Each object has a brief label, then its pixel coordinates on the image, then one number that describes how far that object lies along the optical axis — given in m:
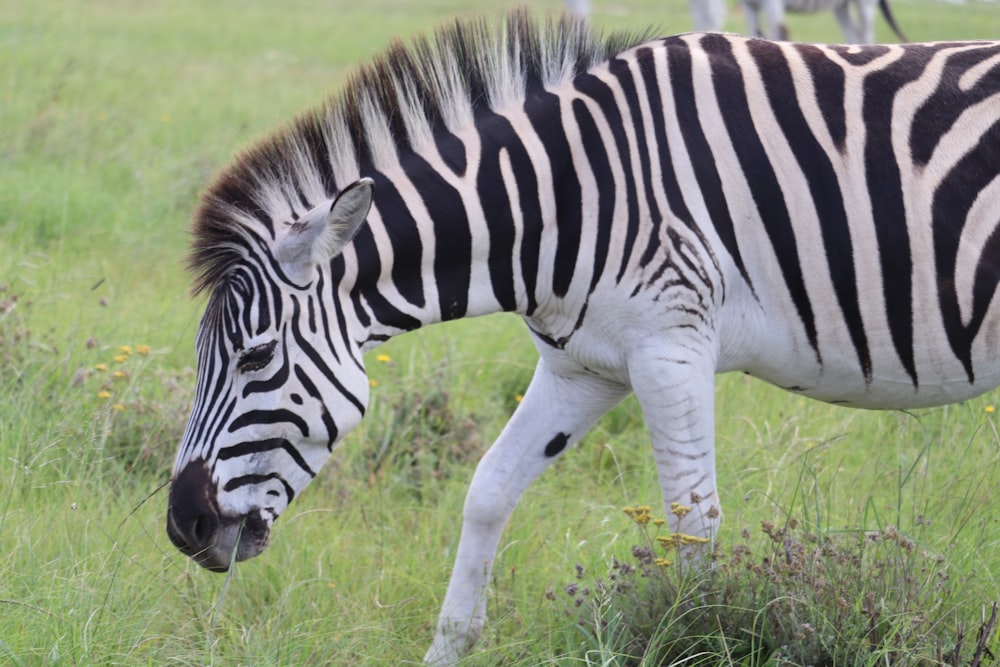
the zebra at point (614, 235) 5.82
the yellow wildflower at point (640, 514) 5.65
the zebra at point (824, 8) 24.08
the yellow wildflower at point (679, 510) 5.73
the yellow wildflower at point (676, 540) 5.59
